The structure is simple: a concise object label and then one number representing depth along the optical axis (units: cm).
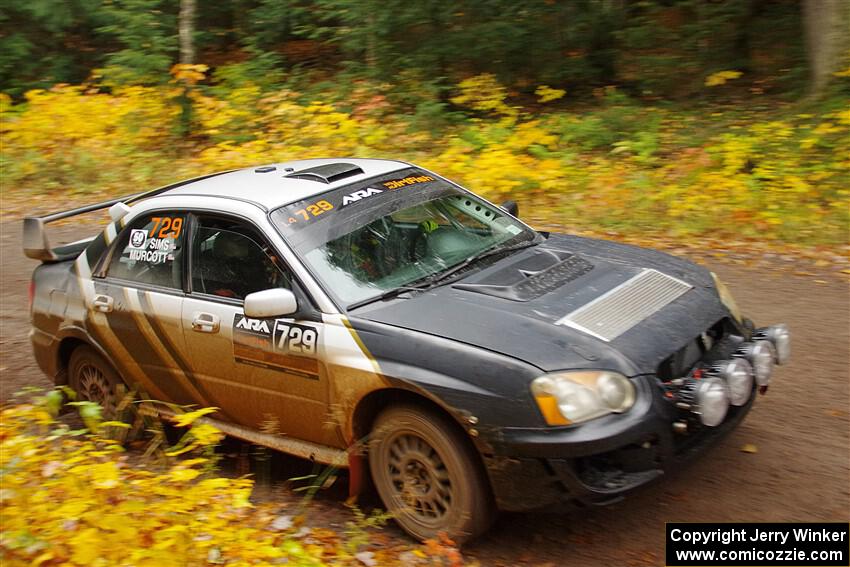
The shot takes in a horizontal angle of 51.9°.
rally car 402
